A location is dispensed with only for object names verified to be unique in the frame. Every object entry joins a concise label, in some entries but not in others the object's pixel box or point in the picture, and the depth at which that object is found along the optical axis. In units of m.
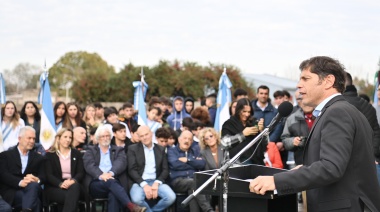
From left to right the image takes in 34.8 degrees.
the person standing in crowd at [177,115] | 14.29
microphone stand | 4.08
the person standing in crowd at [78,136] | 11.02
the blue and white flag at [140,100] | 13.71
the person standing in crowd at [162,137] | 11.16
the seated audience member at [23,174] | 9.55
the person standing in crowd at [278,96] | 13.90
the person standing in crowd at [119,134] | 10.95
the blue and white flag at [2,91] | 13.19
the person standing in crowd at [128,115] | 12.98
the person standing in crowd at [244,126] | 9.97
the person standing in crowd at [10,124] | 11.51
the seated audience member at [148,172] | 10.16
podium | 4.09
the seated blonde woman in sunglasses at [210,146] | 10.64
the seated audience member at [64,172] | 9.83
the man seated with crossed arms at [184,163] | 10.51
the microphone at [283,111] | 4.82
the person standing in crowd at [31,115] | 12.12
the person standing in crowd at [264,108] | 11.98
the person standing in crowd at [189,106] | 15.45
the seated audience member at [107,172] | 10.09
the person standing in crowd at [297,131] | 9.19
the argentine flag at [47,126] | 11.80
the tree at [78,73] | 43.09
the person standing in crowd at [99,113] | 13.83
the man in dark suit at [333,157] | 3.79
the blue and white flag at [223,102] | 13.88
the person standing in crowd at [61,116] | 12.22
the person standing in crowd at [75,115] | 12.40
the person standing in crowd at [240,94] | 14.02
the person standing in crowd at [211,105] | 15.15
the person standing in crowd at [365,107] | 8.48
